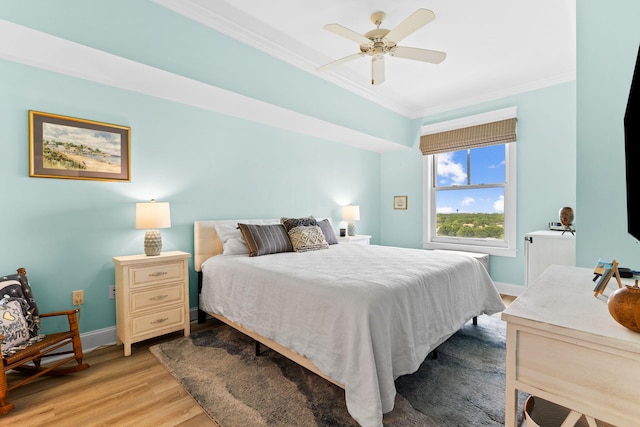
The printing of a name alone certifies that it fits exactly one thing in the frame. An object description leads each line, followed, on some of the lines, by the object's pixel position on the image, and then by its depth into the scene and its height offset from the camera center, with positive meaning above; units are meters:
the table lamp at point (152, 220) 2.50 -0.10
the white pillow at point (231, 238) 3.02 -0.31
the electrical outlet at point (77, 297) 2.43 -0.74
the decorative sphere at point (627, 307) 0.76 -0.27
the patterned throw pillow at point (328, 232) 3.70 -0.31
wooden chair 1.68 -1.00
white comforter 1.50 -0.65
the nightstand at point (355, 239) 4.30 -0.47
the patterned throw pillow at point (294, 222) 3.40 -0.17
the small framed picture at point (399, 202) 5.07 +0.10
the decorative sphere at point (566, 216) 2.80 -0.08
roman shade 3.90 +1.02
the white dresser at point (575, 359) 0.75 -0.43
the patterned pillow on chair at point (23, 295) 1.92 -0.58
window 3.99 +0.31
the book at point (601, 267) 1.23 -0.27
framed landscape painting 2.27 +0.51
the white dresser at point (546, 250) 2.83 -0.44
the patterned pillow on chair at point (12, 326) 1.76 -0.73
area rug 1.62 -1.16
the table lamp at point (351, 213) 4.57 -0.08
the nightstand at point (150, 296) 2.36 -0.75
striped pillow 2.91 -0.32
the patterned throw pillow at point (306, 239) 3.19 -0.34
